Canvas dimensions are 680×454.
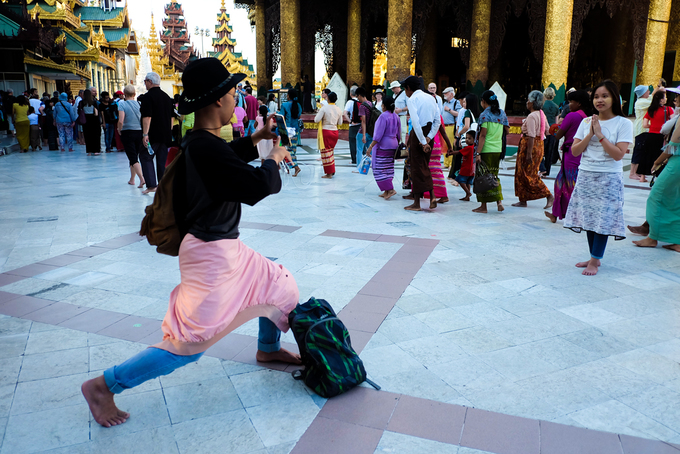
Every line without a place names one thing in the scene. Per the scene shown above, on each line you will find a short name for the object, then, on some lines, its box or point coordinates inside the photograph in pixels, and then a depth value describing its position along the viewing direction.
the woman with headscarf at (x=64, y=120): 14.63
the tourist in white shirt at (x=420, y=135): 6.59
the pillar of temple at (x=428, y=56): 23.42
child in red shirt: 7.28
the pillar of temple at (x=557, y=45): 15.05
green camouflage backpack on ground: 2.46
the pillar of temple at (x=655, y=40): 16.03
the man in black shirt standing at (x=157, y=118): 7.12
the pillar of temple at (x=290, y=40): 19.44
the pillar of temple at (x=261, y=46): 23.12
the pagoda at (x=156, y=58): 53.38
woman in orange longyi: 6.72
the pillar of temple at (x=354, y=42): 20.33
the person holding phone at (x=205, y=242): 2.01
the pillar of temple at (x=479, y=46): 17.83
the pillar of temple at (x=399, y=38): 16.98
